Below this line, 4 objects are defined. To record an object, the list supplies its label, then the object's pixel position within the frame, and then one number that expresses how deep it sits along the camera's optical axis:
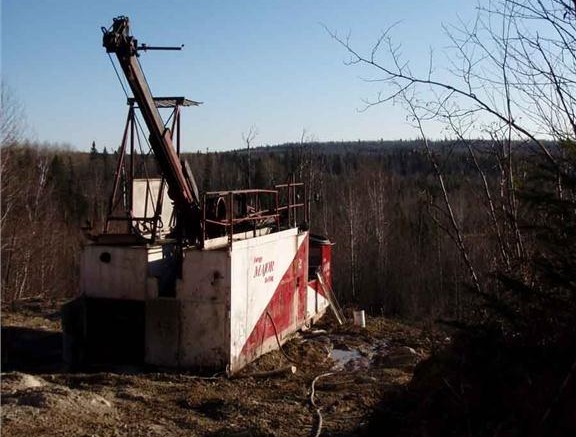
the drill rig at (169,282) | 11.17
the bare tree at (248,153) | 26.18
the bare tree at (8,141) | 27.28
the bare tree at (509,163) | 5.98
